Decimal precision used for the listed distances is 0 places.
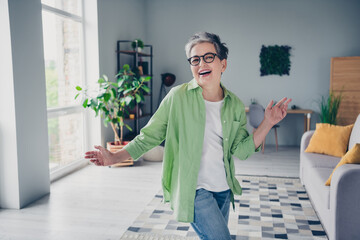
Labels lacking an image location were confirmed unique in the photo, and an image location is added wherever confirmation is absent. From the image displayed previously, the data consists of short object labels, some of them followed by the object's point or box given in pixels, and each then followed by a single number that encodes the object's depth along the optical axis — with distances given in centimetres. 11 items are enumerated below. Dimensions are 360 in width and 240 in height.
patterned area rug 267
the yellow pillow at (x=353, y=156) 248
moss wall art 634
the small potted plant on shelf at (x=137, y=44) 530
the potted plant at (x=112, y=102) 438
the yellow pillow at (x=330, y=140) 354
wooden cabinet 565
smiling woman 144
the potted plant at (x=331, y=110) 556
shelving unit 532
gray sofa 224
